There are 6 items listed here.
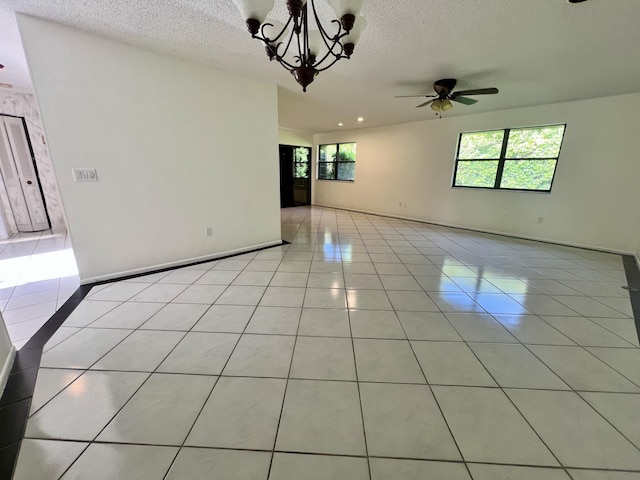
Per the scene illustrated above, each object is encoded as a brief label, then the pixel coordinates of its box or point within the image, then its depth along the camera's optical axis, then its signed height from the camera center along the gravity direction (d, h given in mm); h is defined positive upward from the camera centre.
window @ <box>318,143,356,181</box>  7691 +438
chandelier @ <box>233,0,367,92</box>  1397 +898
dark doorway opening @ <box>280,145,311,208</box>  8281 -18
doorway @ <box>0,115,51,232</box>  4461 -121
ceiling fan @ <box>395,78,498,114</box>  3232 +1084
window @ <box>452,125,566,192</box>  4547 +399
